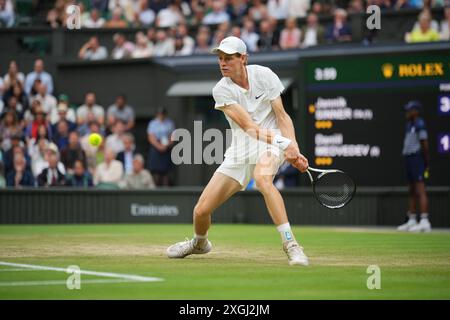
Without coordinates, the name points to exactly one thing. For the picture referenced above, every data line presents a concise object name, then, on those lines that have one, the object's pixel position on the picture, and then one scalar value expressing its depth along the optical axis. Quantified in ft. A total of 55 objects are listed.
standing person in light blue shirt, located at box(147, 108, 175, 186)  69.97
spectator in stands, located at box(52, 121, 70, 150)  69.00
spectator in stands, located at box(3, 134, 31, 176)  66.95
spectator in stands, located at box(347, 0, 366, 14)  67.56
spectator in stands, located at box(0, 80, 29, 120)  74.38
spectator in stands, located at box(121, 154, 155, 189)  68.13
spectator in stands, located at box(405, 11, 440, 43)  61.67
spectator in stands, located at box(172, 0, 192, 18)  80.79
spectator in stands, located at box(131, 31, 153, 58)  76.28
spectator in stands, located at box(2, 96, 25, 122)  73.19
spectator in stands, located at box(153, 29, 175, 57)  75.00
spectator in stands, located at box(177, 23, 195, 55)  73.77
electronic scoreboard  58.75
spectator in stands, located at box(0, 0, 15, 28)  82.89
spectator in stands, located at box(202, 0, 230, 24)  76.74
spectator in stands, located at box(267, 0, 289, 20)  74.42
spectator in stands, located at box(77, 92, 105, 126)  71.71
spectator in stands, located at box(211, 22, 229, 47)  70.46
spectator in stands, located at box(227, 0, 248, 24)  76.74
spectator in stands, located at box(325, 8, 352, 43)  66.44
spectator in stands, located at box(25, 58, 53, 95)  75.36
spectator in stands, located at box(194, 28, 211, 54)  71.46
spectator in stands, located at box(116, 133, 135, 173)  69.89
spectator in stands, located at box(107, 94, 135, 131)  72.64
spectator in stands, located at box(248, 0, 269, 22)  73.56
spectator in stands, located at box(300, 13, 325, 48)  68.28
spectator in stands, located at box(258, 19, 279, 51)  70.28
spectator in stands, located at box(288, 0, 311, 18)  73.92
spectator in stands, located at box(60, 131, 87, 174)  66.95
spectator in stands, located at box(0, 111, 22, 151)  69.56
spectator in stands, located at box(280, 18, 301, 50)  68.74
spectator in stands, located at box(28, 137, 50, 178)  67.48
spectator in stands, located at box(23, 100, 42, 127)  71.87
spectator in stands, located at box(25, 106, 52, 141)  69.66
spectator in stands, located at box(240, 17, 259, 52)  70.79
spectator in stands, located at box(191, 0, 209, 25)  78.38
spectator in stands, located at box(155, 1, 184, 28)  79.36
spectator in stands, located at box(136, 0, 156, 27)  81.46
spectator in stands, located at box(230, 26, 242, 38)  69.72
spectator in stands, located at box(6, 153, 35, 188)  66.59
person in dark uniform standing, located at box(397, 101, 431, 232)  56.44
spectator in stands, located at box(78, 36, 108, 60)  77.51
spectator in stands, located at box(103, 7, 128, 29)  79.82
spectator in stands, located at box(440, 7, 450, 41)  62.28
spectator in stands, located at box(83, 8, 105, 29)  80.83
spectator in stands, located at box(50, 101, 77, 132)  70.38
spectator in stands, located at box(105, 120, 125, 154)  69.92
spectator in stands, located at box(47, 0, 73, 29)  81.71
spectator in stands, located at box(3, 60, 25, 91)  74.43
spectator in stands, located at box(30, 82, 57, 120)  73.67
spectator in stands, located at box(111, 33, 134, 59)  77.15
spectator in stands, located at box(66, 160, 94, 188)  67.15
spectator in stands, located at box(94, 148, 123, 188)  67.36
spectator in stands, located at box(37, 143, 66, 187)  66.13
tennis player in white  31.07
